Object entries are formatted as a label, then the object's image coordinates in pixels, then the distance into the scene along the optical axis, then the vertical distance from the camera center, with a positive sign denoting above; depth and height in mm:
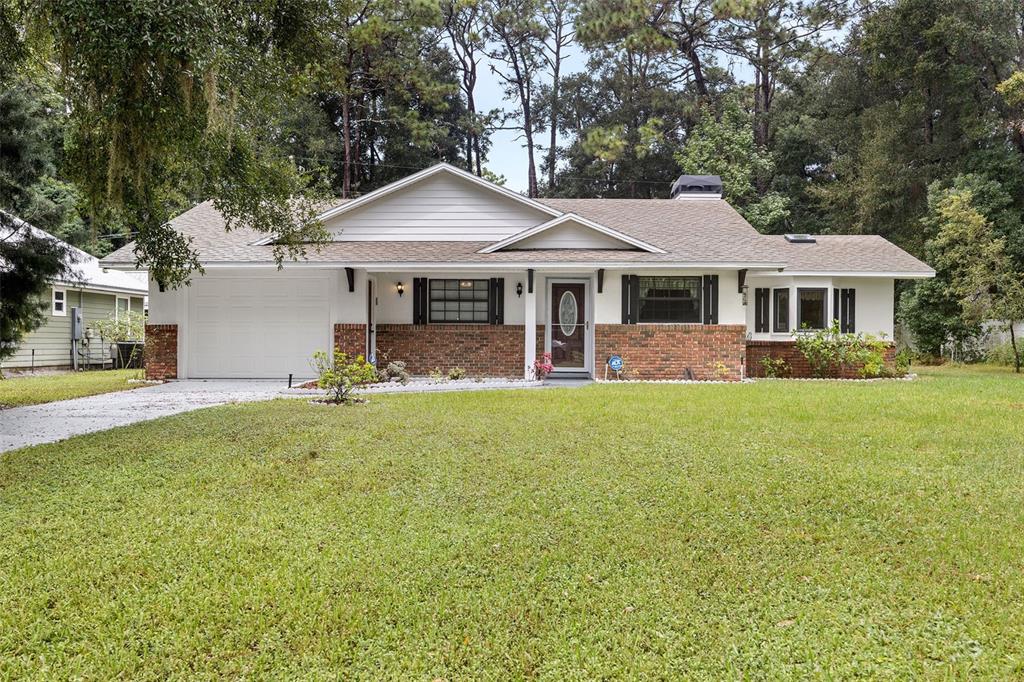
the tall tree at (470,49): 29209 +13792
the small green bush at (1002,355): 18125 -570
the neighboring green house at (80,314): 17609 +557
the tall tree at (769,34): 26656 +13352
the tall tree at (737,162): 25016 +7169
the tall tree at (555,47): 30125 +14271
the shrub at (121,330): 18672 +178
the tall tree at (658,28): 27250 +13732
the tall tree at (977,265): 16469 +1953
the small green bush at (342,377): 9492 -629
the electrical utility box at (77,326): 18734 +301
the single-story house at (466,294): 13148 +911
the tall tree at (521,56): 29422 +13683
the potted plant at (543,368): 13023 -664
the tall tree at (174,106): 5645 +2401
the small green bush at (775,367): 14984 -749
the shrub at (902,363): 15720 -697
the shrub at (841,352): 14219 -367
